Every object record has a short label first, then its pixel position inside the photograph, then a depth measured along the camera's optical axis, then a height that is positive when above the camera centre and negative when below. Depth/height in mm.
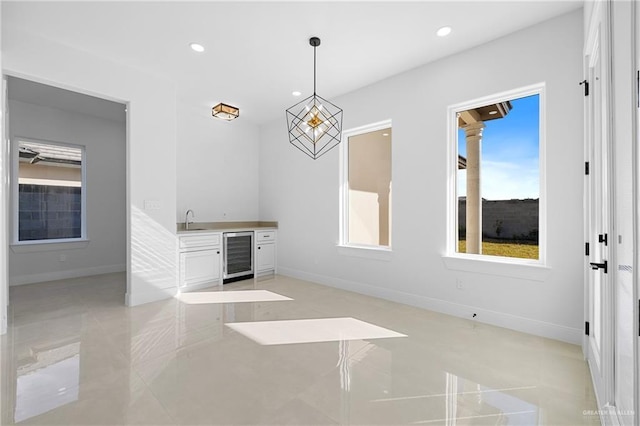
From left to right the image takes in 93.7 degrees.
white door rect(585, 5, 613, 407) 1592 -17
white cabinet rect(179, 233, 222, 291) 4422 -700
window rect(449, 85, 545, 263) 2979 +415
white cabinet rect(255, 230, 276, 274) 5445 -671
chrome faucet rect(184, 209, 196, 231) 5049 -87
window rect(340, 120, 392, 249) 4227 +429
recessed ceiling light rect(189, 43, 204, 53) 3246 +1840
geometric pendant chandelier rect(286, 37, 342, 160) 4648 +1428
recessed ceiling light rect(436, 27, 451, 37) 2930 +1818
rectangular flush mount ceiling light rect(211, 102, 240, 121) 4598 +1604
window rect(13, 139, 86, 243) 4953 +405
